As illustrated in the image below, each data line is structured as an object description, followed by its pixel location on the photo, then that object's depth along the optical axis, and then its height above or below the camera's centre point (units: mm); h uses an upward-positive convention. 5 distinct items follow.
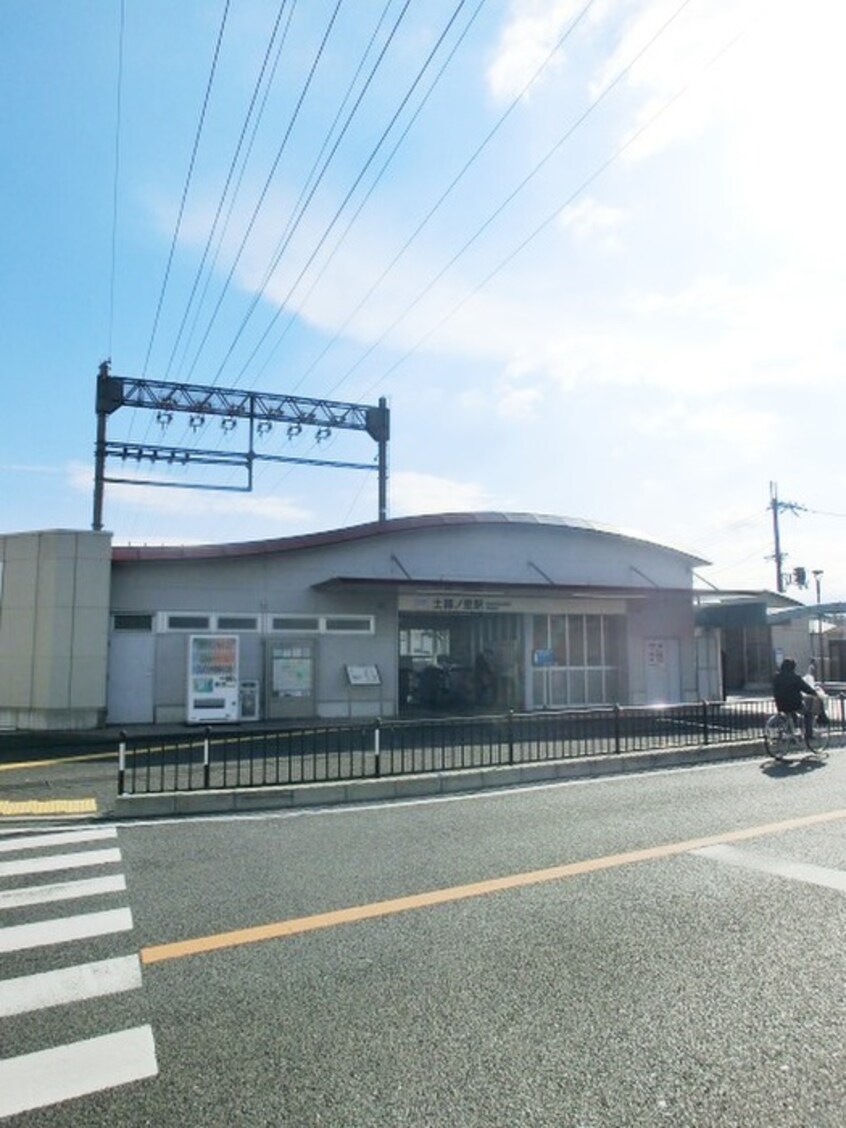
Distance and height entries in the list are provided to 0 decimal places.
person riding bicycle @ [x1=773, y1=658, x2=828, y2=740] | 13375 -658
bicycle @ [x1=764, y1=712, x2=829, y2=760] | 13289 -1544
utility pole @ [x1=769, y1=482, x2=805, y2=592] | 46969 +7525
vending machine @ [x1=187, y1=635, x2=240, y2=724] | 19031 -640
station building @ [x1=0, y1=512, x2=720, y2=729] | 18781 +839
